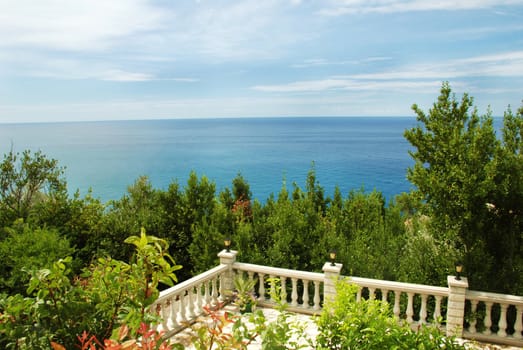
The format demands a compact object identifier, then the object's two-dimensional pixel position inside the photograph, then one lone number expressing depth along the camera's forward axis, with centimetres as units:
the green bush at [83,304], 248
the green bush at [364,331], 319
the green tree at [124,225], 1195
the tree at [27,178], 1561
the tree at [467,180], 666
